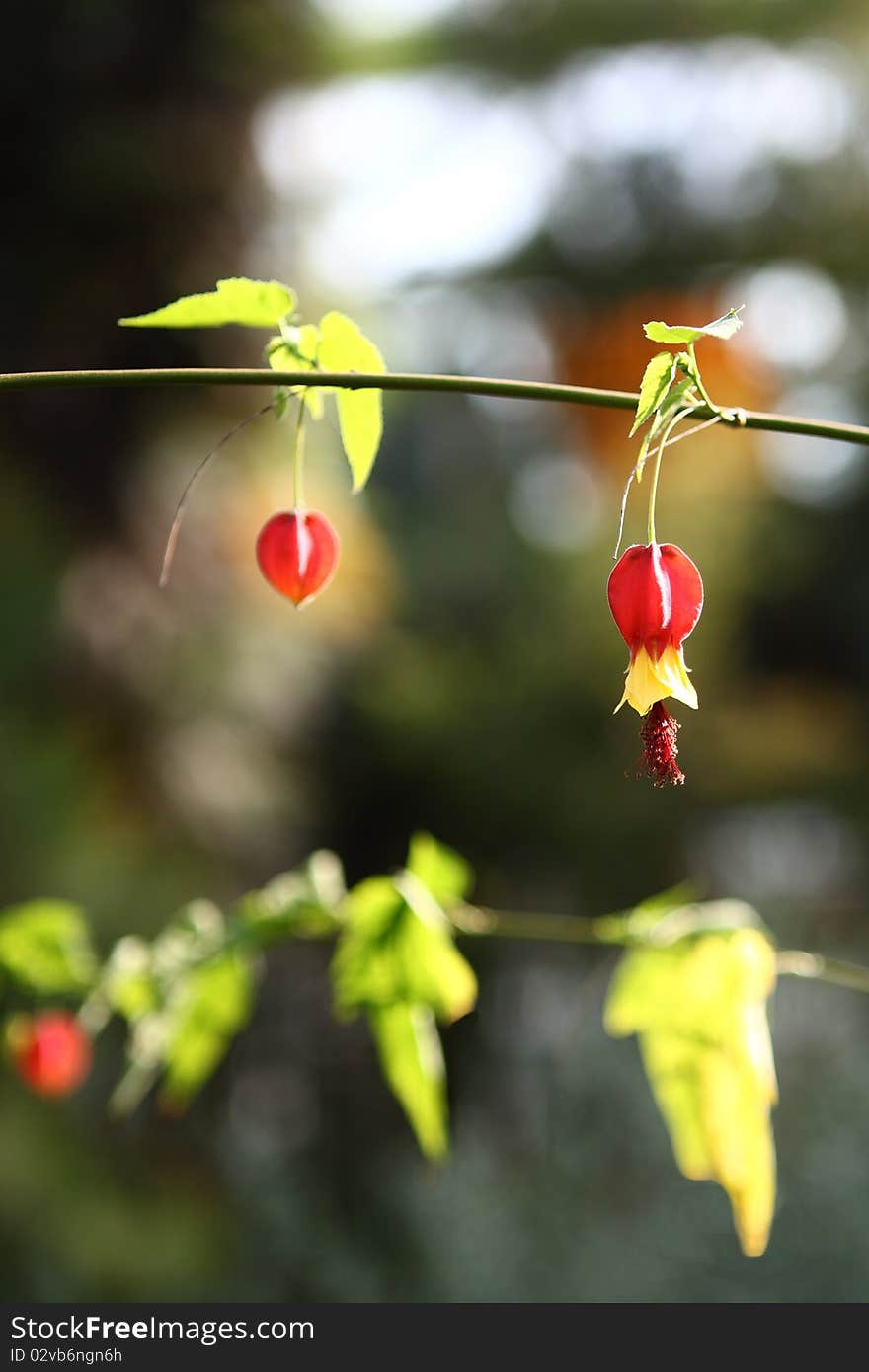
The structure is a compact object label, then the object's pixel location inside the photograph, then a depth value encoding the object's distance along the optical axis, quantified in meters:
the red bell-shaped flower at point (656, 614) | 0.79
